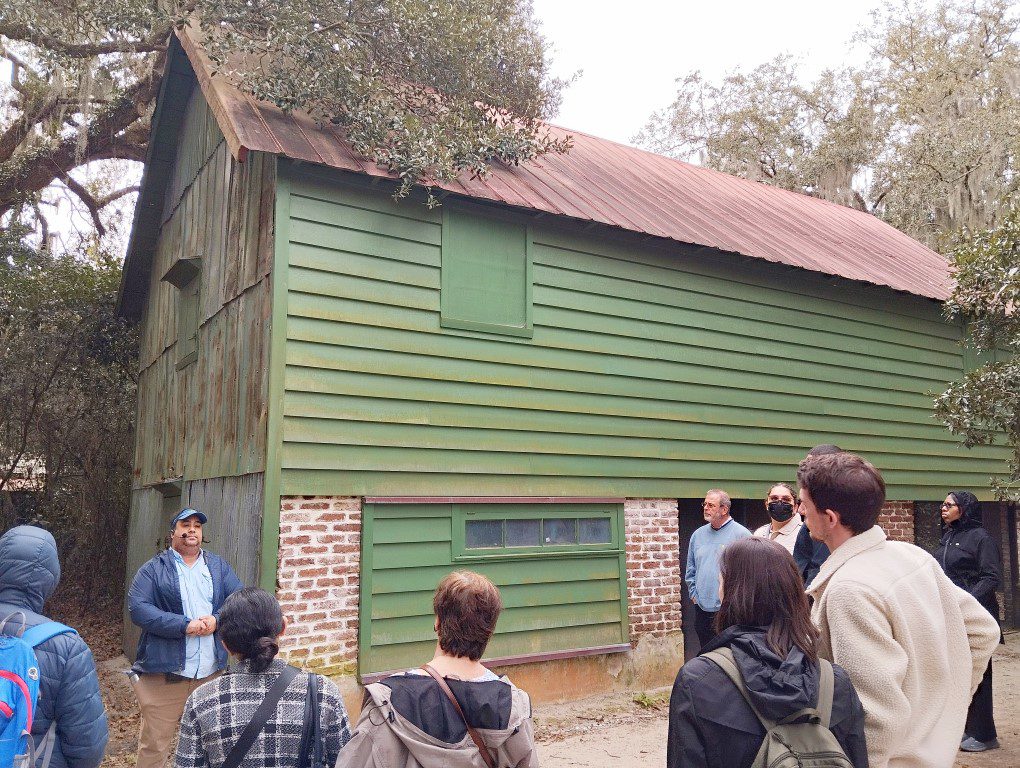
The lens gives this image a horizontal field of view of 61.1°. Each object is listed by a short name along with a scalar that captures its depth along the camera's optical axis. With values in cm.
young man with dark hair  238
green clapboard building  702
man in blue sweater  710
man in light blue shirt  514
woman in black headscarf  653
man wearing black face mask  621
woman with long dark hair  213
